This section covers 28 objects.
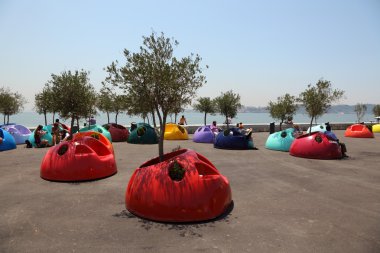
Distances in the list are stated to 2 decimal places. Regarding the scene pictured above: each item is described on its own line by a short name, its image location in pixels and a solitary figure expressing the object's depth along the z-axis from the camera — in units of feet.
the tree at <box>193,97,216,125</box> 125.49
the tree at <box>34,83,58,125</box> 48.62
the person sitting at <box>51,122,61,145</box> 63.05
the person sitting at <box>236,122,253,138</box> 63.31
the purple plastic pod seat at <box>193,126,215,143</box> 75.25
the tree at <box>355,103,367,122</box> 187.01
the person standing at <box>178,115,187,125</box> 102.13
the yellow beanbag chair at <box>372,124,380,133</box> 116.28
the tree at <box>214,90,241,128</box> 116.98
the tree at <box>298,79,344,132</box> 70.64
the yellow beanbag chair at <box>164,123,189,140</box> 81.35
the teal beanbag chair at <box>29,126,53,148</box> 63.27
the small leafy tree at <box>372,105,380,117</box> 159.94
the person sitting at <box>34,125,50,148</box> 61.87
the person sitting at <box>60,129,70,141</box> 71.05
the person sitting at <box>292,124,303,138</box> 61.26
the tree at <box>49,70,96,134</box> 48.88
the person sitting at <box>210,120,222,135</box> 82.64
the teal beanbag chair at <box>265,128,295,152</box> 60.13
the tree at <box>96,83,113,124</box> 117.50
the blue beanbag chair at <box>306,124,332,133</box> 89.68
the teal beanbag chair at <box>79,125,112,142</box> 68.65
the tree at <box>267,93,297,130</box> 109.91
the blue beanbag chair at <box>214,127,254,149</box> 62.49
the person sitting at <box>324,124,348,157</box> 52.71
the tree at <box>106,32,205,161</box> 25.03
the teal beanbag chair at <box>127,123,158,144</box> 73.36
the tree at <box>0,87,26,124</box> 104.99
